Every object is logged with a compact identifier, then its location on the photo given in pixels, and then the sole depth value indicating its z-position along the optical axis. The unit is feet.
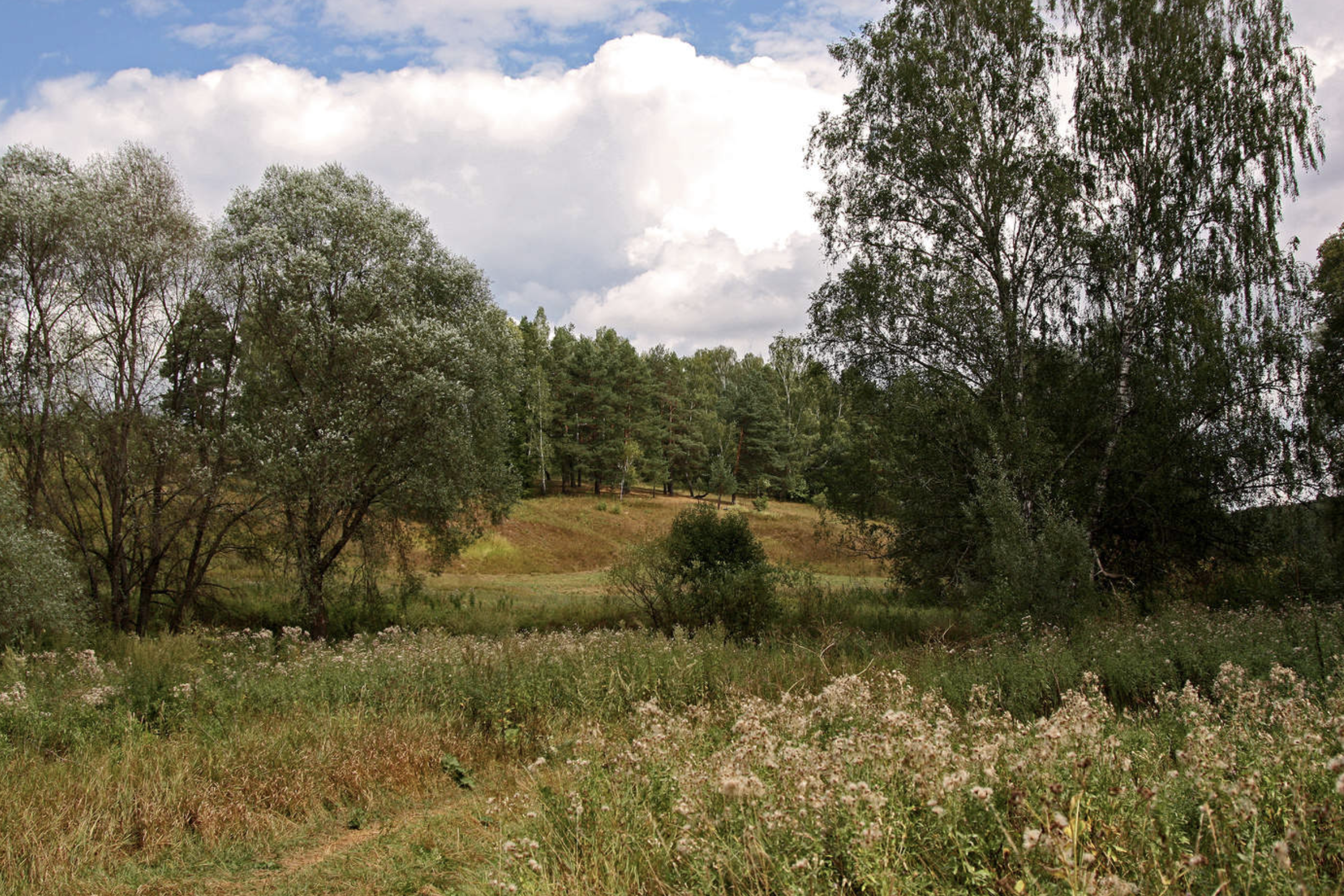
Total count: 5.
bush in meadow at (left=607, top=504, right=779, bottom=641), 57.98
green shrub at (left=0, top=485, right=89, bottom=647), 42.57
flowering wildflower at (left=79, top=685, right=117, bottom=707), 26.96
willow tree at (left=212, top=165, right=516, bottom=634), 58.65
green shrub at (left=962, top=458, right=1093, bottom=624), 42.06
